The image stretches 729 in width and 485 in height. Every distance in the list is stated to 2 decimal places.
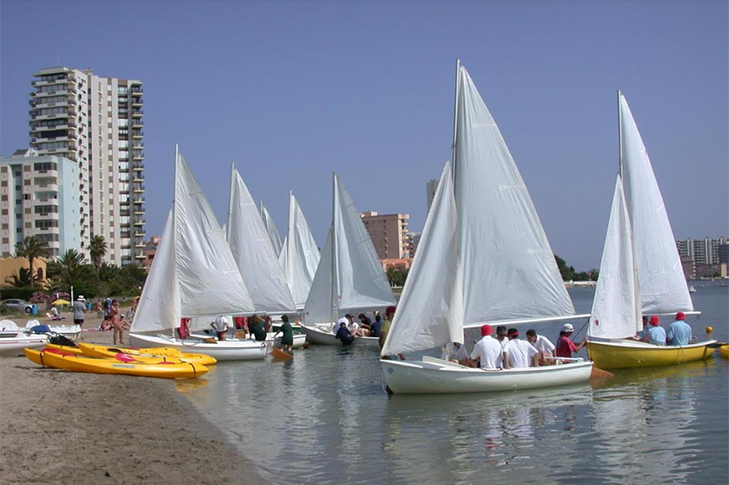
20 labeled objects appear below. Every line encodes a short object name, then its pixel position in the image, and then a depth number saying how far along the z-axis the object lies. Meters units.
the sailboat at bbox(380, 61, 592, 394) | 18.22
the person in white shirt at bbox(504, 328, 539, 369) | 18.44
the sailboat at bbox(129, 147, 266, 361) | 27.09
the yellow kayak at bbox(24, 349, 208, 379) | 21.61
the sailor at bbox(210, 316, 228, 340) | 28.69
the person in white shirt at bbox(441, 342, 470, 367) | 18.70
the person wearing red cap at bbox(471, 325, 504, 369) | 18.05
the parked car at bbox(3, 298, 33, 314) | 57.78
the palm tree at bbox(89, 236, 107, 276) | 98.88
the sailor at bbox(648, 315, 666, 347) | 23.48
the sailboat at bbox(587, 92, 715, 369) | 22.66
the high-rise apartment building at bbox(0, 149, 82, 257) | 101.19
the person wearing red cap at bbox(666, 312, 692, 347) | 23.98
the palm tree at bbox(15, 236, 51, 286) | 78.31
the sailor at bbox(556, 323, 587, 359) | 20.77
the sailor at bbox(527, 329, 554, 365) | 19.11
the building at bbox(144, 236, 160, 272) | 127.80
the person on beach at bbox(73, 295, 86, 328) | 35.56
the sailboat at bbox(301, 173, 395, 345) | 36.38
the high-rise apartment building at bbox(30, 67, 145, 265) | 113.38
